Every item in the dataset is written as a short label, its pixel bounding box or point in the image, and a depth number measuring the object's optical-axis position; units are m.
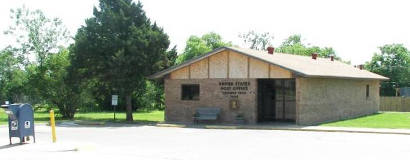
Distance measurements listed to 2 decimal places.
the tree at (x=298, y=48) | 72.75
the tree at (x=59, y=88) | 32.75
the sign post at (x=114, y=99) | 27.77
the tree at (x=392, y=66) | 56.47
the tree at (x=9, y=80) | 60.94
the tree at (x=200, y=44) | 64.75
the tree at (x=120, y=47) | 27.64
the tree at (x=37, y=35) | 46.31
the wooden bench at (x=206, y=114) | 25.08
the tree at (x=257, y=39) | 79.81
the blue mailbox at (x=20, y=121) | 15.87
